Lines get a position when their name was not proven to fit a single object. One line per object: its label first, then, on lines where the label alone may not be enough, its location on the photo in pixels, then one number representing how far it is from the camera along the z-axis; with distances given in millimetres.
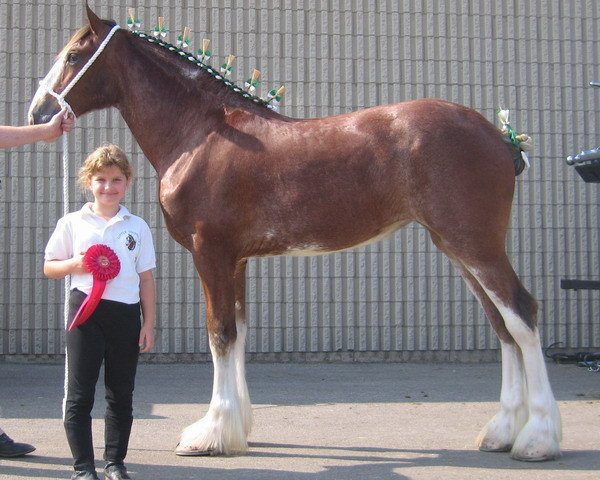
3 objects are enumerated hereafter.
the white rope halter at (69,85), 4555
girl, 3760
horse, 4426
